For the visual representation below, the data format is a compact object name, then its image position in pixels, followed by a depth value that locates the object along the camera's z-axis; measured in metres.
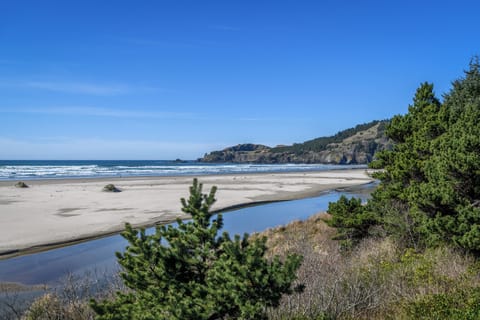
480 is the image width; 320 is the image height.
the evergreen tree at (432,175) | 7.38
